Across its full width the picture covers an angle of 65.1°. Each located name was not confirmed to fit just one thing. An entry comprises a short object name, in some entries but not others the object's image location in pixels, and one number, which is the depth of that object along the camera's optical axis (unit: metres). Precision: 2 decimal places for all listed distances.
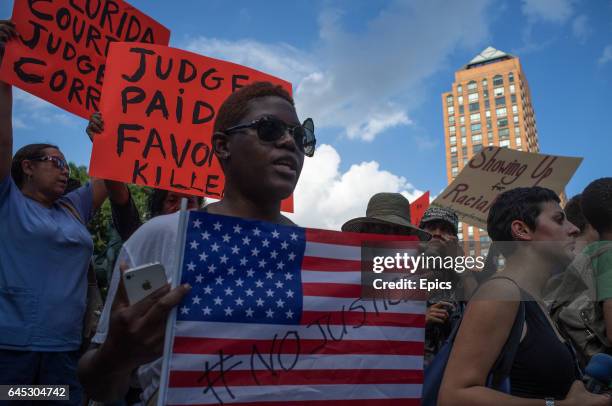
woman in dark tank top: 1.90
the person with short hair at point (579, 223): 3.59
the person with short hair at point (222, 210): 1.40
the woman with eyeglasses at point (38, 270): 2.62
